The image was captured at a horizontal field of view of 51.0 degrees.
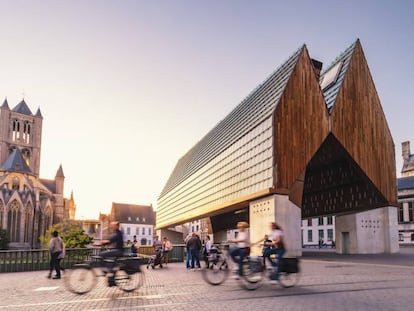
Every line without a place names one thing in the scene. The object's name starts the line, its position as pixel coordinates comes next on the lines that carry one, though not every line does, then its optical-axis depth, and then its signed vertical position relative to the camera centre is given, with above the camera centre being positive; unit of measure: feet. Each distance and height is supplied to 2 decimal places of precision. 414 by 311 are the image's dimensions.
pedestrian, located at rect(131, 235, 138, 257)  94.63 -5.85
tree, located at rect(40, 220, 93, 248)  201.98 -9.05
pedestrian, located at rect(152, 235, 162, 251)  78.74 -4.35
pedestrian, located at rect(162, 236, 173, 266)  80.15 -4.74
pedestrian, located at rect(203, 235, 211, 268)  71.09 -4.36
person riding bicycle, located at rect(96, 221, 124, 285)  35.76 -2.16
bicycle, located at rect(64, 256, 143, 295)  35.35 -4.40
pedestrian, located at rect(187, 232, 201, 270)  65.77 -3.83
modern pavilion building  103.19 +17.72
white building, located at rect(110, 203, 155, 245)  433.07 +1.00
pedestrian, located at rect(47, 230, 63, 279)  54.29 -3.65
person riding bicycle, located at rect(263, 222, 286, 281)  37.78 -2.46
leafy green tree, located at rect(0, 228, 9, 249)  249.24 -11.51
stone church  286.66 +26.95
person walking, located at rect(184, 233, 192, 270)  68.21 -5.90
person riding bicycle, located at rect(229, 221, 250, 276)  38.63 -2.49
